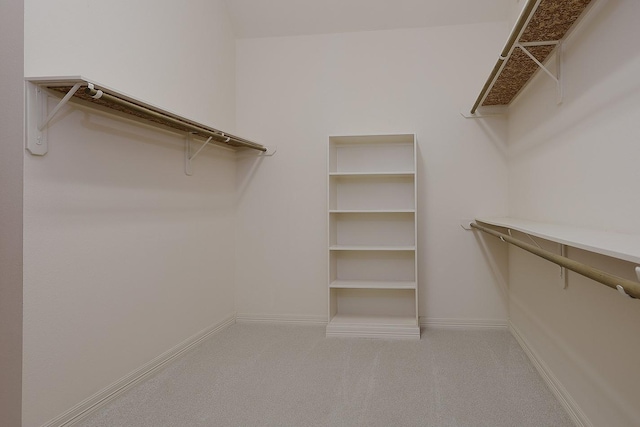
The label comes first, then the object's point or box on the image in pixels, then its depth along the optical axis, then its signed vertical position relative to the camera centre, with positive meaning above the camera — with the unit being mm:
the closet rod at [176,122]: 1656 +525
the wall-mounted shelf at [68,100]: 1543 +515
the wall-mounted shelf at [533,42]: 1596 +836
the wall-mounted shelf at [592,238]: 933 -79
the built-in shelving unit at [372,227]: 3318 -109
